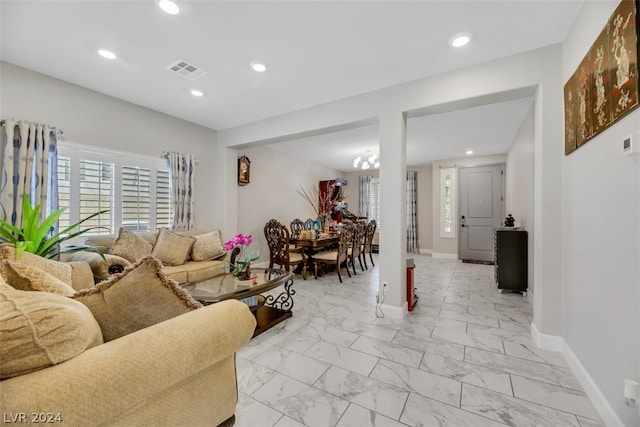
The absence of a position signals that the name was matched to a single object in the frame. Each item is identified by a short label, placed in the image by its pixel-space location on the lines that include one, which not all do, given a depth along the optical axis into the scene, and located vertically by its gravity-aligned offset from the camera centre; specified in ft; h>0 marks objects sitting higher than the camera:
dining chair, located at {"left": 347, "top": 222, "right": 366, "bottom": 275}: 15.28 -1.68
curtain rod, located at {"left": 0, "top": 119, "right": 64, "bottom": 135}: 9.17 +2.96
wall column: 9.05 +0.15
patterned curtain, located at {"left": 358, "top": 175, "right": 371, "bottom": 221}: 26.30 +2.05
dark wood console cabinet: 11.44 -1.95
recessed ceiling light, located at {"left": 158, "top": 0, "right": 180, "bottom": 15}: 5.78 +4.83
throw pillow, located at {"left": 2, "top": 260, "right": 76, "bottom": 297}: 3.07 -0.82
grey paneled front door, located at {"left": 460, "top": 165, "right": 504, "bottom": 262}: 18.98 +0.61
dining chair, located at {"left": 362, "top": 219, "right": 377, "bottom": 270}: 17.06 -1.37
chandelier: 18.21 +3.93
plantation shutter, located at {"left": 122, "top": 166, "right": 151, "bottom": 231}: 11.23 +0.71
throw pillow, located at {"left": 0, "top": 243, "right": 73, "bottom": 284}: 4.98 -1.16
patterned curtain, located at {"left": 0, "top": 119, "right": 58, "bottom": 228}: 8.10 +1.52
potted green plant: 6.92 -0.61
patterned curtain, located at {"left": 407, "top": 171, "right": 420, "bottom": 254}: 23.90 +0.30
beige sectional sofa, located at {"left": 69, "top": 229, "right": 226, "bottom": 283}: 8.25 -1.70
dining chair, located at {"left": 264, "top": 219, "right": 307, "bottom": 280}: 13.91 -1.86
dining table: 14.11 -1.56
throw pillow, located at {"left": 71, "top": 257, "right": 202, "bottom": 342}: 3.10 -1.08
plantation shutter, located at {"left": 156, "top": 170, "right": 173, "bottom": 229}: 12.35 +0.68
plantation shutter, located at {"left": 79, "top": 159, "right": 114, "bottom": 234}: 10.00 +0.87
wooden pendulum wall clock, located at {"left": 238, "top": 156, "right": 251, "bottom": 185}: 15.75 +2.80
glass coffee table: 7.05 -2.23
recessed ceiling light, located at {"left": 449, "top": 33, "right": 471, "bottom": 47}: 6.77 +4.84
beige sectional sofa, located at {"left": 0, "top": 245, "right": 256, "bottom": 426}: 1.99 -1.35
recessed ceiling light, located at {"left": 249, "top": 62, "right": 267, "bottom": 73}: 8.18 +4.87
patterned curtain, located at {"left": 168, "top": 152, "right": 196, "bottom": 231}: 12.50 +1.30
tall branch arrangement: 21.57 +1.57
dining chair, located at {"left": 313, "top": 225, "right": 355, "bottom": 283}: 13.88 -2.29
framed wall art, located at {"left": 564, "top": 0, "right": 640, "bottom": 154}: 3.93 +2.59
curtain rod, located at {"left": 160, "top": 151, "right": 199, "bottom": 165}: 12.33 +2.87
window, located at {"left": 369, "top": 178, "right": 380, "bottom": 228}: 26.14 +1.95
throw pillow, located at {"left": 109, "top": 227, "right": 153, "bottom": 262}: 9.61 -1.27
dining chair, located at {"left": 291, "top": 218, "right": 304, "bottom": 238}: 17.16 -0.88
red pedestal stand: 9.92 -2.79
